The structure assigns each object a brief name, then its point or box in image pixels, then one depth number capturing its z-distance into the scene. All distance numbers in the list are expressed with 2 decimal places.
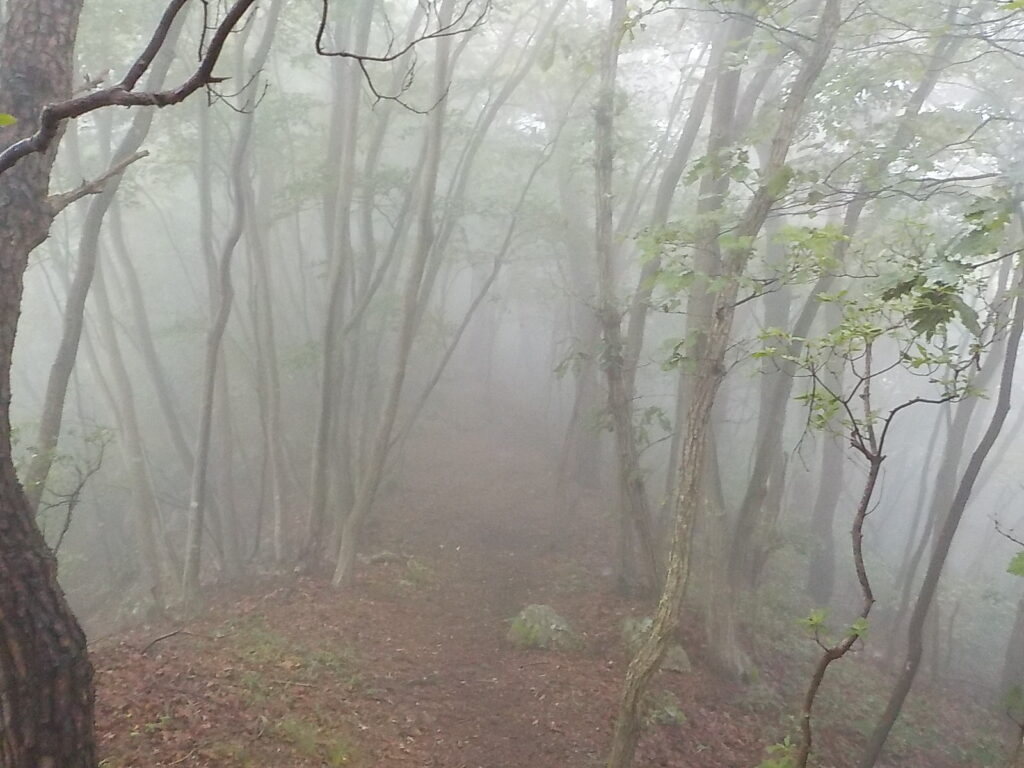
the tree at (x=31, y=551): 3.07
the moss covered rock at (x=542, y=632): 8.14
